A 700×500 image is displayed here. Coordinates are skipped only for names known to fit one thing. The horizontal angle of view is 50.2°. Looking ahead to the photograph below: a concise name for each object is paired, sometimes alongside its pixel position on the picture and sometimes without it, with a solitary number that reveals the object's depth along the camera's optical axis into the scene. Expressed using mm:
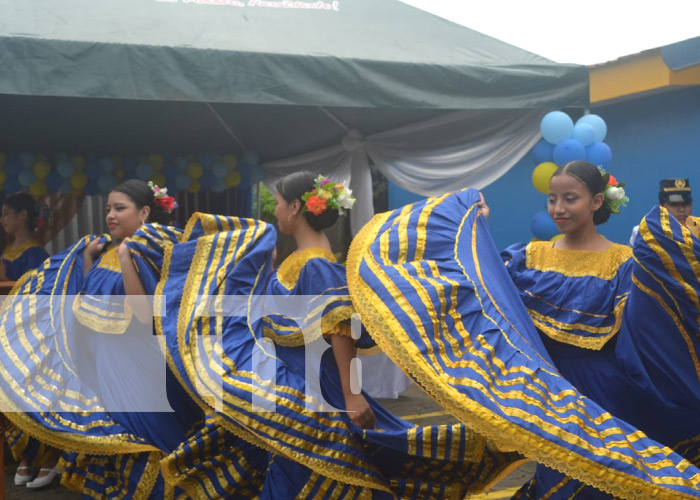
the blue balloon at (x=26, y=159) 6699
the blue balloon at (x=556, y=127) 4688
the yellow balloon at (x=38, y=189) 6828
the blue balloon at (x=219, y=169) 7086
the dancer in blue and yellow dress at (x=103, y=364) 3211
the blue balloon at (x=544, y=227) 4836
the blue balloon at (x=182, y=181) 7098
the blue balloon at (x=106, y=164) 6988
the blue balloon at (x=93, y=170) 7051
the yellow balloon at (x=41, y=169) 6766
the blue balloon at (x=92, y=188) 7129
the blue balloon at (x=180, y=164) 7105
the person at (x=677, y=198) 4664
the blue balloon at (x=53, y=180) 6926
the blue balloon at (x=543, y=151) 4867
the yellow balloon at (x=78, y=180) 6965
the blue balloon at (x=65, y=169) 6805
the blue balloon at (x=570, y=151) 4582
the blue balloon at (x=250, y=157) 7145
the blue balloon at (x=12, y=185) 6786
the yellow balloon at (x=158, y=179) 7129
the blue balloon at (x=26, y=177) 6715
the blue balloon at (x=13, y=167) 6695
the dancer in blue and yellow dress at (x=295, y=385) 2584
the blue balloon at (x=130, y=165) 7102
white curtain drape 5180
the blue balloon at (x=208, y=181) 7242
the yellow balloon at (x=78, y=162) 6980
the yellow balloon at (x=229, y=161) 7184
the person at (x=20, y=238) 4844
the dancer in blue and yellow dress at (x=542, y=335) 1823
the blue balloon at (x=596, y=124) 4781
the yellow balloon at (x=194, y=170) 7148
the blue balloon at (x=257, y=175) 7289
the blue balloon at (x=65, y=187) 7000
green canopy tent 4219
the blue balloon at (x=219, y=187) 7242
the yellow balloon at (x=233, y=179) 7258
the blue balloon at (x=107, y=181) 7004
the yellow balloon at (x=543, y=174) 4828
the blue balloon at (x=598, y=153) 4723
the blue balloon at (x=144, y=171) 6979
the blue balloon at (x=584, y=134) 4684
